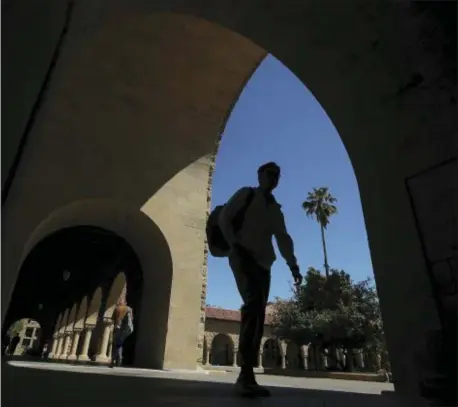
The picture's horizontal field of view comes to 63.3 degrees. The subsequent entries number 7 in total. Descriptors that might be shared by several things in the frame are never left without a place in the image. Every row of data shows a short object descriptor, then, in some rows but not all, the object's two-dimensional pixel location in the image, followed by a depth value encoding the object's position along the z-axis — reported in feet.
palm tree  135.44
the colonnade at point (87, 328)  51.49
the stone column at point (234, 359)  137.17
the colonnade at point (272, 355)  127.66
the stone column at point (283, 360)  137.54
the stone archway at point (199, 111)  6.86
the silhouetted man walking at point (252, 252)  10.62
